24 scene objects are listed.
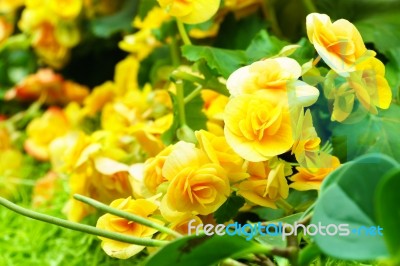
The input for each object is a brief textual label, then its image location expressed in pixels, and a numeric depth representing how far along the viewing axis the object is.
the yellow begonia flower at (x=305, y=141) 0.96
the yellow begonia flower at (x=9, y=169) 1.32
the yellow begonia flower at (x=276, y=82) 0.96
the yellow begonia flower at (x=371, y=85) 0.97
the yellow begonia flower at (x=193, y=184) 0.97
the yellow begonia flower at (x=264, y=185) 0.97
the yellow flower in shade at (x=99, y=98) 1.40
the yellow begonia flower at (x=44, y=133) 1.39
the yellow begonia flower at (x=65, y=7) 1.43
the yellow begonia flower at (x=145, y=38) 1.26
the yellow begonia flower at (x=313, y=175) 0.99
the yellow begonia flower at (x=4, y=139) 1.42
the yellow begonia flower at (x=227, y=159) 0.98
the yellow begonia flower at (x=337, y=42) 0.96
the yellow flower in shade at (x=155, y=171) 1.01
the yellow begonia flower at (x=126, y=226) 0.99
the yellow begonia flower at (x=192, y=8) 1.05
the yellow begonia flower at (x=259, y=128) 0.96
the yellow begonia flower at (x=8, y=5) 1.54
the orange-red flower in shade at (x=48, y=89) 1.48
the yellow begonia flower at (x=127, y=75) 1.36
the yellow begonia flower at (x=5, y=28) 1.52
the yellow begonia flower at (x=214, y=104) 1.12
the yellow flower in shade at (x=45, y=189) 1.27
